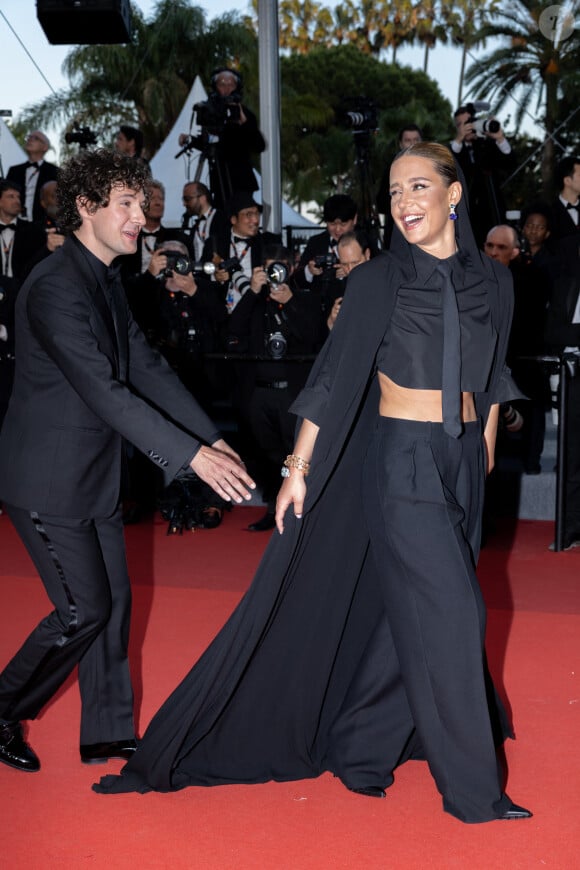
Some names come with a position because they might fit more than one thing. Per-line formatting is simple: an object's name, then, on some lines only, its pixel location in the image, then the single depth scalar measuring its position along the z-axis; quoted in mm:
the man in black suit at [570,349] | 6758
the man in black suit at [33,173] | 10047
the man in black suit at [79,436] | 3160
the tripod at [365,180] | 9461
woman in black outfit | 3043
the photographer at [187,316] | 7324
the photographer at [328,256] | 7324
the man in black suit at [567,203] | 8875
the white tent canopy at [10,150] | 17594
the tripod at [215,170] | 9172
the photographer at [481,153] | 8617
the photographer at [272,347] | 7098
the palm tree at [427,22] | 46531
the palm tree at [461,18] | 42969
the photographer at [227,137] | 8906
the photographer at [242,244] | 7805
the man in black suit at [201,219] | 8388
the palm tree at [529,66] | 28531
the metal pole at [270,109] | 9797
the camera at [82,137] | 9586
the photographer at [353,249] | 6609
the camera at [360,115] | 9391
